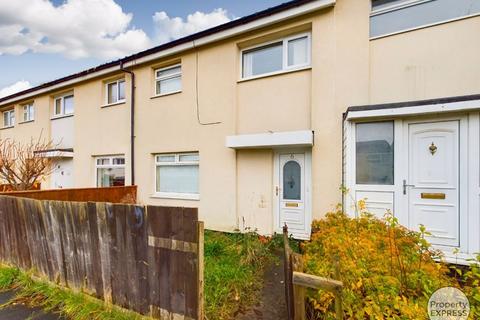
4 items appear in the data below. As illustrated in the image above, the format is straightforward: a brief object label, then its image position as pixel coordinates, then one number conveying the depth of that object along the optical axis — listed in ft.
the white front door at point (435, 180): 15.11
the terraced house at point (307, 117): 15.72
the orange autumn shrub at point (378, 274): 6.61
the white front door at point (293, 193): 21.42
